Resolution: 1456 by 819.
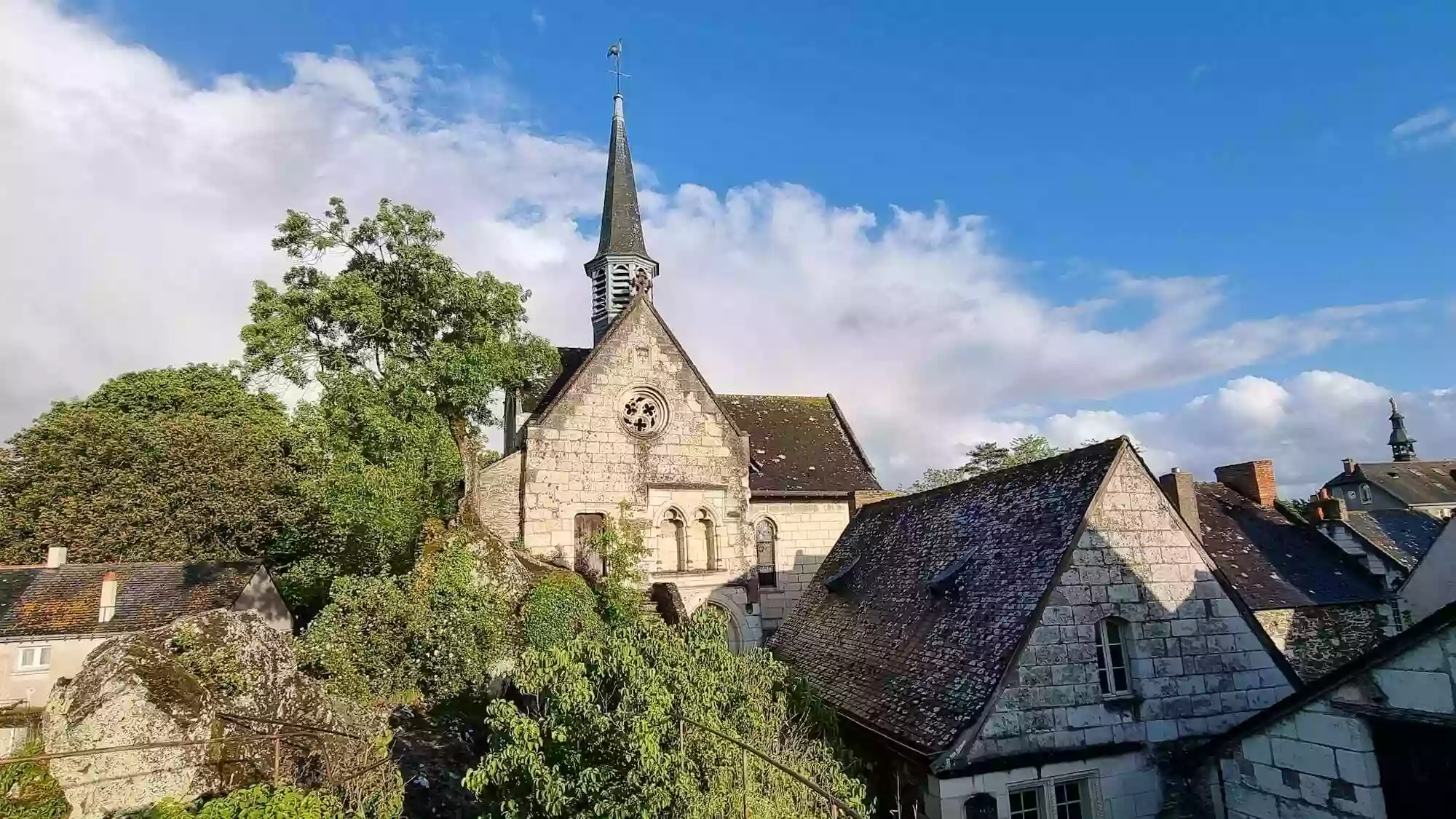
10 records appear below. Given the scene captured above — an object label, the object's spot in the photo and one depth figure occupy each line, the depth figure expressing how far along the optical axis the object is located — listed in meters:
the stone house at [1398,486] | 56.88
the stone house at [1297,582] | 20.52
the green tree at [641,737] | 7.18
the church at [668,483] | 20.38
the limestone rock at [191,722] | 9.91
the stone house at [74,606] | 22.11
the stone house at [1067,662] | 9.74
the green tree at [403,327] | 21.47
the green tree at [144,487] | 26.98
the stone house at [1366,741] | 7.08
